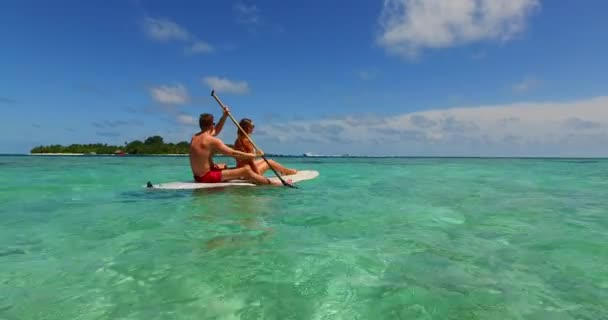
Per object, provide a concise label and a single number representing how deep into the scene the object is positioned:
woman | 10.50
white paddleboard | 9.38
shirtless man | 9.25
